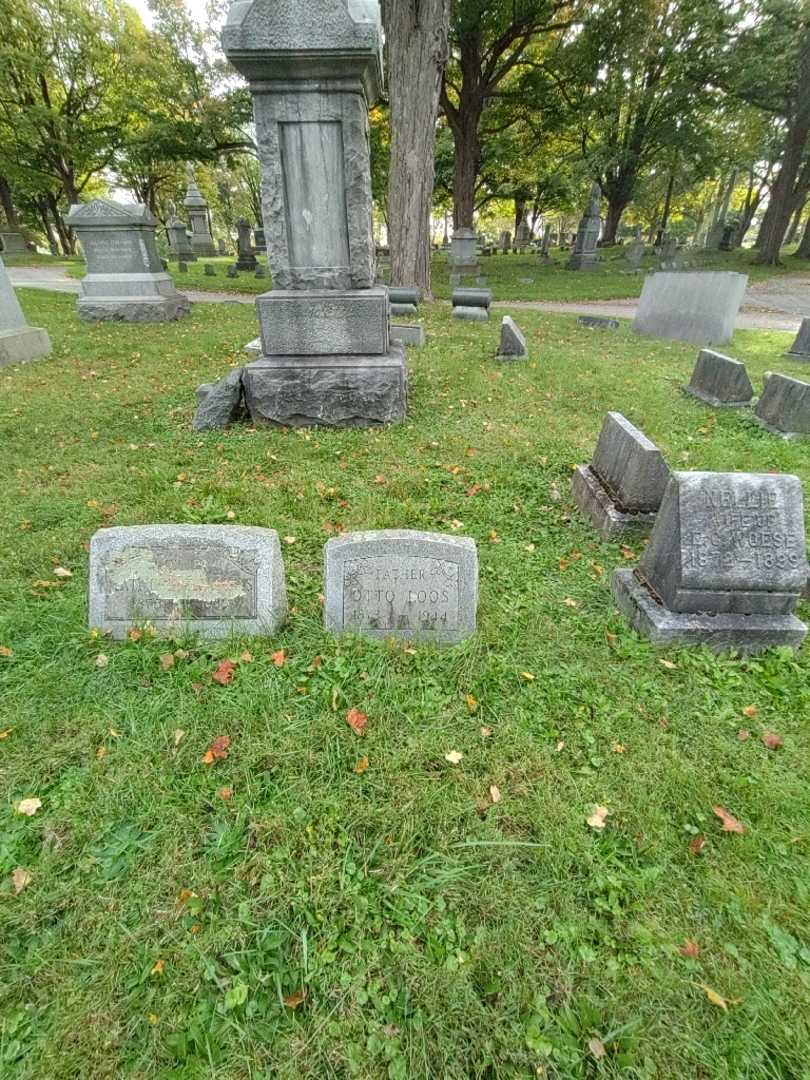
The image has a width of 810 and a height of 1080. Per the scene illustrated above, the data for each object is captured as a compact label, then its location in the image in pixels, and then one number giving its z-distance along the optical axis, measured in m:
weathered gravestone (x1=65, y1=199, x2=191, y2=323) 9.28
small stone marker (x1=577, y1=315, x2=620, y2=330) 10.67
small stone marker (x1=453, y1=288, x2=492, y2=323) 10.59
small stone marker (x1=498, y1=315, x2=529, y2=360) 7.59
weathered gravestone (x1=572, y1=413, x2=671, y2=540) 3.32
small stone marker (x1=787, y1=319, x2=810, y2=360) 8.22
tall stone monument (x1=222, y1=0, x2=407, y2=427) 4.10
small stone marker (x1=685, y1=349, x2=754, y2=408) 5.94
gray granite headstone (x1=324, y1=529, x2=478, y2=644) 2.46
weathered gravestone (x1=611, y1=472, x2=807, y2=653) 2.45
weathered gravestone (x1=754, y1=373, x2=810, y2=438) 5.11
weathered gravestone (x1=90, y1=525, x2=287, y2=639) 2.42
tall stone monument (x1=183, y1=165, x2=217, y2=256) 28.03
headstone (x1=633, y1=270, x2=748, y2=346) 8.77
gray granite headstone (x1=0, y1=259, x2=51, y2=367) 6.94
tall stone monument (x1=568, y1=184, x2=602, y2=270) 23.36
